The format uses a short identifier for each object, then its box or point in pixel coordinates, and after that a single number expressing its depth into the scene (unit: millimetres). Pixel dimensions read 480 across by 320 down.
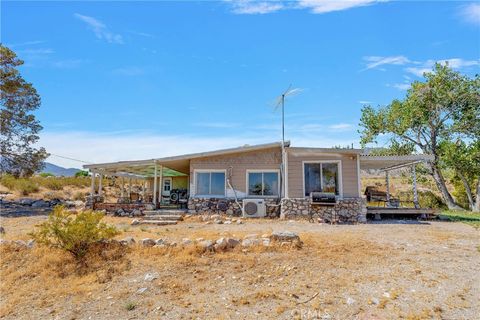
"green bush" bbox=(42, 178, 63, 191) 25011
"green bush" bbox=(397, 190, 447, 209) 18969
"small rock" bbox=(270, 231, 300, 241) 7078
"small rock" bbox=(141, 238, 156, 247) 6895
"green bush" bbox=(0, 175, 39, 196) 22562
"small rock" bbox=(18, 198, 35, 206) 18522
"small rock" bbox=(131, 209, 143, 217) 13938
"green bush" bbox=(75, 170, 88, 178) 34400
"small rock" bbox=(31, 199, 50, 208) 18283
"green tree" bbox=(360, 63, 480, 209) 18547
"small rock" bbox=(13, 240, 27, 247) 7070
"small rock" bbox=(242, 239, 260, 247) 6811
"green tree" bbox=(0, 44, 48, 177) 16656
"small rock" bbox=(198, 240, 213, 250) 6573
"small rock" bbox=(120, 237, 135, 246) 6968
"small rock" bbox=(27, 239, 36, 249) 7027
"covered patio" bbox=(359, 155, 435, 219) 12352
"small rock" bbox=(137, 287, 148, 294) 4824
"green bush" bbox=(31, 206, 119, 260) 6348
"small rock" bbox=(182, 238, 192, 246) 6839
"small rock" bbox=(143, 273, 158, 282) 5230
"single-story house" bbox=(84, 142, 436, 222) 12336
